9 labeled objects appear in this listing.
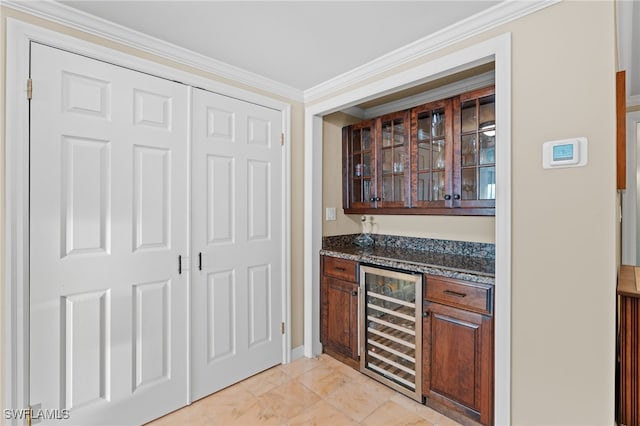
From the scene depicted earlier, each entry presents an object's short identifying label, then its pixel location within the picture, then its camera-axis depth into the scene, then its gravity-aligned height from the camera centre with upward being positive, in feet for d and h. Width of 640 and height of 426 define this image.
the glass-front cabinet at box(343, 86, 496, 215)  6.87 +1.33
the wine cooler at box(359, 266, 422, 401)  6.79 -2.74
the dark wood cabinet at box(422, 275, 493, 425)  5.68 -2.64
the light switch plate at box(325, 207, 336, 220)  9.61 -0.04
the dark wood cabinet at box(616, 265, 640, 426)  4.97 -2.35
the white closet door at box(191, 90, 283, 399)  7.06 -0.70
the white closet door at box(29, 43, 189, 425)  5.21 -0.54
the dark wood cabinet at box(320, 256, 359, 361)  8.14 -2.59
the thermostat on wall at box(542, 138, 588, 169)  4.64 +0.90
